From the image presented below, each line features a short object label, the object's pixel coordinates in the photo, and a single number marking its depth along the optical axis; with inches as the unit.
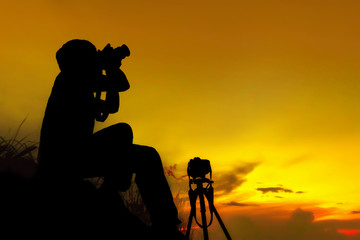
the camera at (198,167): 243.9
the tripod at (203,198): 248.1
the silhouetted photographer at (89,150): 141.9
